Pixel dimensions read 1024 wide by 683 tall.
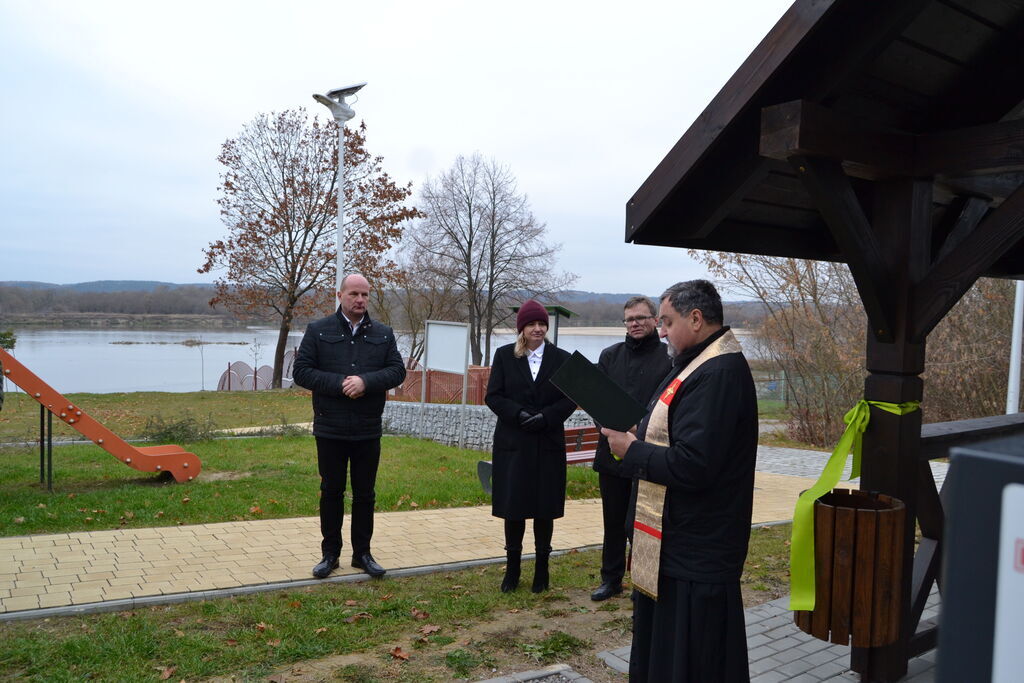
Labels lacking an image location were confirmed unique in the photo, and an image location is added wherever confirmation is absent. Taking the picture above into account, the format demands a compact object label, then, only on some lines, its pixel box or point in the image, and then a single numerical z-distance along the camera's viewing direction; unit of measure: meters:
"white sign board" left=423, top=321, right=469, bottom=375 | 14.24
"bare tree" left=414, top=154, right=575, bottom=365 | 37.56
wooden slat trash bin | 3.61
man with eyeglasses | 5.67
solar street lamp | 17.77
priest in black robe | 3.14
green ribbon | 3.72
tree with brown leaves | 30.52
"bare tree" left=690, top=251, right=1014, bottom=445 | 15.59
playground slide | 8.13
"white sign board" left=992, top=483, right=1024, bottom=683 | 0.91
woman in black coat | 5.68
